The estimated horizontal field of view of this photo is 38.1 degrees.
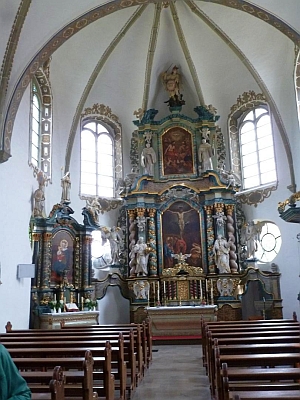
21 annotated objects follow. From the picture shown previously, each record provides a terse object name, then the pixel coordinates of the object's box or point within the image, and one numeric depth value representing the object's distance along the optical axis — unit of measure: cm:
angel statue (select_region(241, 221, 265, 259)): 1934
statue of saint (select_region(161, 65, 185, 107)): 2086
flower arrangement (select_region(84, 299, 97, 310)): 1634
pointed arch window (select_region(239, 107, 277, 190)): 2002
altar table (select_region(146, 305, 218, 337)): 1614
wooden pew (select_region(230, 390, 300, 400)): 381
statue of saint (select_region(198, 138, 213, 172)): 2012
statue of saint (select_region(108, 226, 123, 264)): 1970
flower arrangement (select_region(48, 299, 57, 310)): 1467
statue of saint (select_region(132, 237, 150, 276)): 1877
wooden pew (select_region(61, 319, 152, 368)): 1043
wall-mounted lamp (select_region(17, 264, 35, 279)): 1334
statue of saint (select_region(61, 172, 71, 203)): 1705
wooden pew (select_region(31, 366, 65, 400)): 361
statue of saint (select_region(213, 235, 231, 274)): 1847
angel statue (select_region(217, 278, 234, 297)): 1834
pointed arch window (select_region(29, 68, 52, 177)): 1702
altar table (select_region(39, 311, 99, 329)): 1416
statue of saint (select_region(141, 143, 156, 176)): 2048
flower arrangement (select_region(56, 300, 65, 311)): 1484
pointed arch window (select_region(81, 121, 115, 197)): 2055
